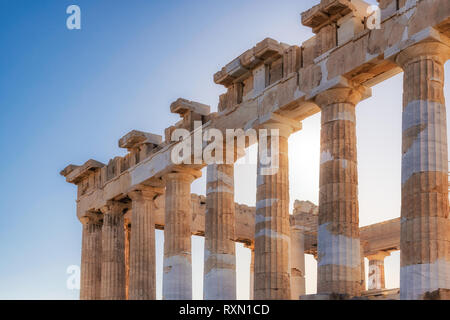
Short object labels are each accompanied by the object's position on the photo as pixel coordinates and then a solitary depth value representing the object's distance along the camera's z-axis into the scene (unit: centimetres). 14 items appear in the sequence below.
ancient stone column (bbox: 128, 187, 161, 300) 3969
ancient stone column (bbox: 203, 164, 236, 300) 3397
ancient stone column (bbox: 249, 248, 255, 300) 4978
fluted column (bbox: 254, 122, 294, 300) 3092
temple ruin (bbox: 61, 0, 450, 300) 2533
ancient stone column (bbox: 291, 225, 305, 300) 4697
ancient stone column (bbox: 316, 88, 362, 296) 2802
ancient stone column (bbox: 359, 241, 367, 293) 4658
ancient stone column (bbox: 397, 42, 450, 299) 2420
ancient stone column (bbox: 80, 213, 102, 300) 4491
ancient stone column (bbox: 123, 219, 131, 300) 4459
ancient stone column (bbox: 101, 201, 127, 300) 4244
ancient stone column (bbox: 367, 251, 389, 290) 4934
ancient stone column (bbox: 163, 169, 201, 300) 3734
